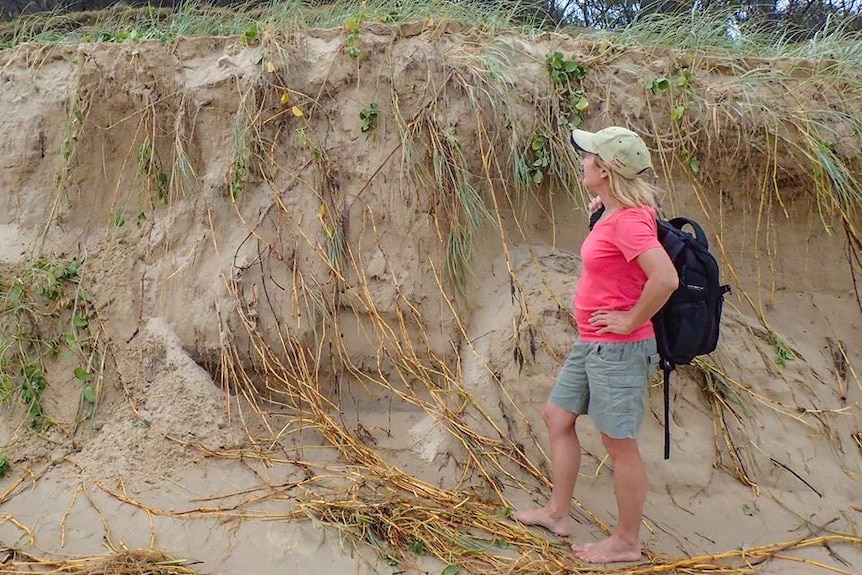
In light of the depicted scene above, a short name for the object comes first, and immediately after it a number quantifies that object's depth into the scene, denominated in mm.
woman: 2867
